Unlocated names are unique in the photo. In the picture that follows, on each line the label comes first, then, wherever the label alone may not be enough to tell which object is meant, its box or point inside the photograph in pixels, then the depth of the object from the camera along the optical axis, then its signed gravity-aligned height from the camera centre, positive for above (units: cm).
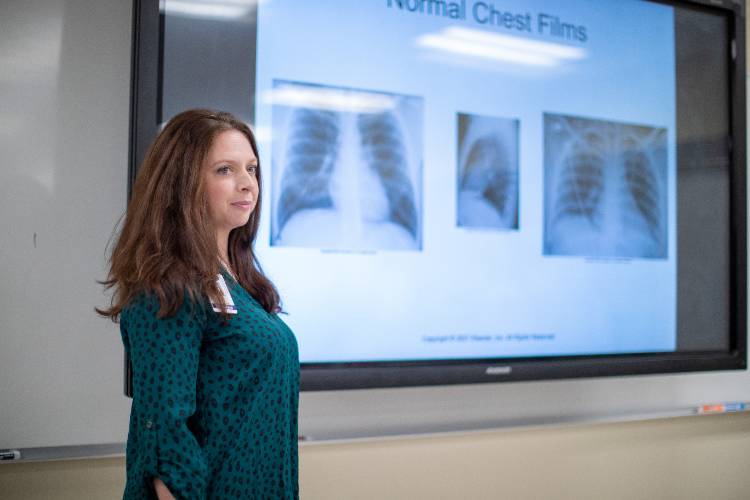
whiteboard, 178 +14
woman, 114 -10
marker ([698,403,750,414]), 268 -47
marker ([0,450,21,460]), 174 -43
